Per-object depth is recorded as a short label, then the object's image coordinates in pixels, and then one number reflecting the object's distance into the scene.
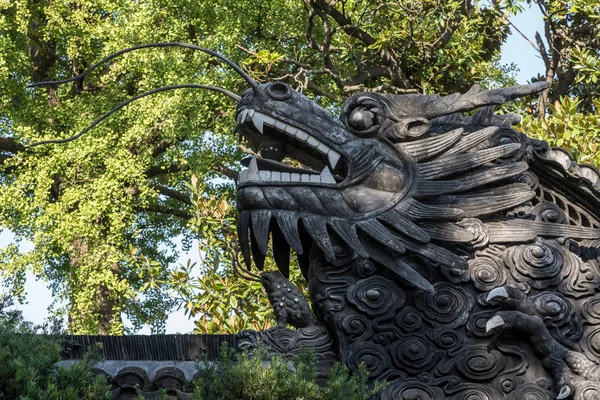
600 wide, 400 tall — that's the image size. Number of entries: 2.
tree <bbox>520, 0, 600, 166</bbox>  11.54
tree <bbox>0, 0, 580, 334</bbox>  13.92
